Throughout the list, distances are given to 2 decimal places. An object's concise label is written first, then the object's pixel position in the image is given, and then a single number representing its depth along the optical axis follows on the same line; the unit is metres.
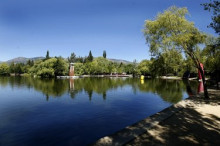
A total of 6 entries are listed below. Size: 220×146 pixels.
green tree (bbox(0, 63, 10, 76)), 140.69
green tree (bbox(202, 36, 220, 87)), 16.23
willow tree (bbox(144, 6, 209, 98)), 20.28
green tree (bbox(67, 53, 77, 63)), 192.02
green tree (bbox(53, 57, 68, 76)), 99.31
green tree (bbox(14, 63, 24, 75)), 150.25
